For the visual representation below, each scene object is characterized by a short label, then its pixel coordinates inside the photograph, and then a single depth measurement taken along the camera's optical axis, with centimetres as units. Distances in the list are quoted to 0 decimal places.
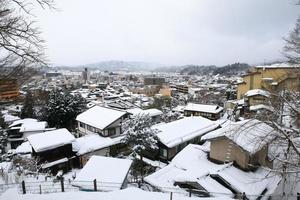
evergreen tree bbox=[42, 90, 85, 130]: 2405
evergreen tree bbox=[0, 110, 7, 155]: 1894
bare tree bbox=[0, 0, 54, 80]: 453
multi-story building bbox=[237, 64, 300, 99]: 2644
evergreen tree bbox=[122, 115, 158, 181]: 1459
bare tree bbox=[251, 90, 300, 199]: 517
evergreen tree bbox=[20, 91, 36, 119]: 3117
